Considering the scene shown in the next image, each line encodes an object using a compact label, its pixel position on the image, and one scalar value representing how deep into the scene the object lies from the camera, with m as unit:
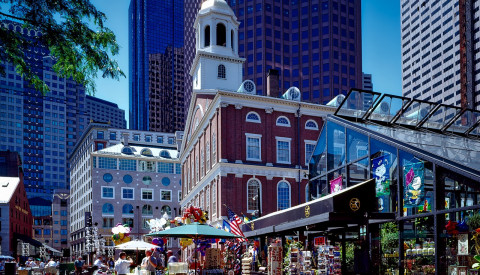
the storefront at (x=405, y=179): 13.84
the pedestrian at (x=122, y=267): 19.52
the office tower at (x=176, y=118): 194.25
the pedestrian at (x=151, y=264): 20.02
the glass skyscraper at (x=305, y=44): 105.06
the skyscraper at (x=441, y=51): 131.75
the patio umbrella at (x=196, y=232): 19.06
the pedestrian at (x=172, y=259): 21.89
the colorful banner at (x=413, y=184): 15.09
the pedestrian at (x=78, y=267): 27.12
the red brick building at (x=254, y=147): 44.34
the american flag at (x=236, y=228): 26.38
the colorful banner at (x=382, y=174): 16.59
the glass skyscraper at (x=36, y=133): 180.12
